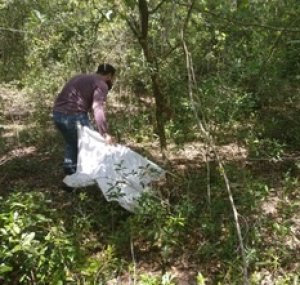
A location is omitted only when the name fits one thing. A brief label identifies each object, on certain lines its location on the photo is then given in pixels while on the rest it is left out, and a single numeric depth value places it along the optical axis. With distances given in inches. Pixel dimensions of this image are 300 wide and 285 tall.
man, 193.5
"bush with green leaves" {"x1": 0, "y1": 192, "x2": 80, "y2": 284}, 128.3
